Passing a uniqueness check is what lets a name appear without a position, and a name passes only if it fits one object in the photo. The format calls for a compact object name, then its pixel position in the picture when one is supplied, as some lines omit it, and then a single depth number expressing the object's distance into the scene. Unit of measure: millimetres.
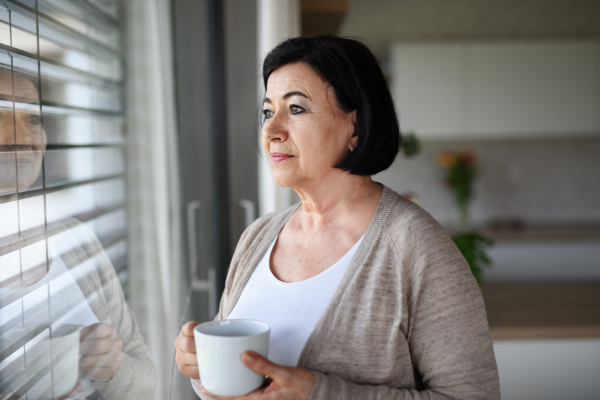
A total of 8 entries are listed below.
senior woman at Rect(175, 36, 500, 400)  715
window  489
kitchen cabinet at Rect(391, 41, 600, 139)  3469
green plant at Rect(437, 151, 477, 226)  3734
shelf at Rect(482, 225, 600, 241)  3357
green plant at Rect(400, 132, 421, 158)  1607
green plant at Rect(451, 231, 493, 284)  1550
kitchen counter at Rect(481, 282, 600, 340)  1718
